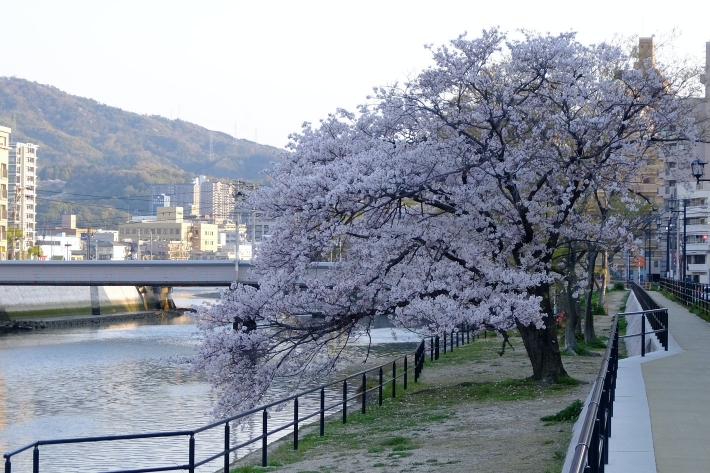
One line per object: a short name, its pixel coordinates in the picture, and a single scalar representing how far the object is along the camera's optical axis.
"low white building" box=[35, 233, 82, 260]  157.94
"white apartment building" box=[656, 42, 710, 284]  86.88
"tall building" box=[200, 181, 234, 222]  182.12
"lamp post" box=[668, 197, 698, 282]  55.90
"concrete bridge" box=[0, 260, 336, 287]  54.12
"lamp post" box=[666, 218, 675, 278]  77.82
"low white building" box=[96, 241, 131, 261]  171.62
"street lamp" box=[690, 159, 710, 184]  25.77
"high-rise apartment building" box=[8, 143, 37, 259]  137.27
